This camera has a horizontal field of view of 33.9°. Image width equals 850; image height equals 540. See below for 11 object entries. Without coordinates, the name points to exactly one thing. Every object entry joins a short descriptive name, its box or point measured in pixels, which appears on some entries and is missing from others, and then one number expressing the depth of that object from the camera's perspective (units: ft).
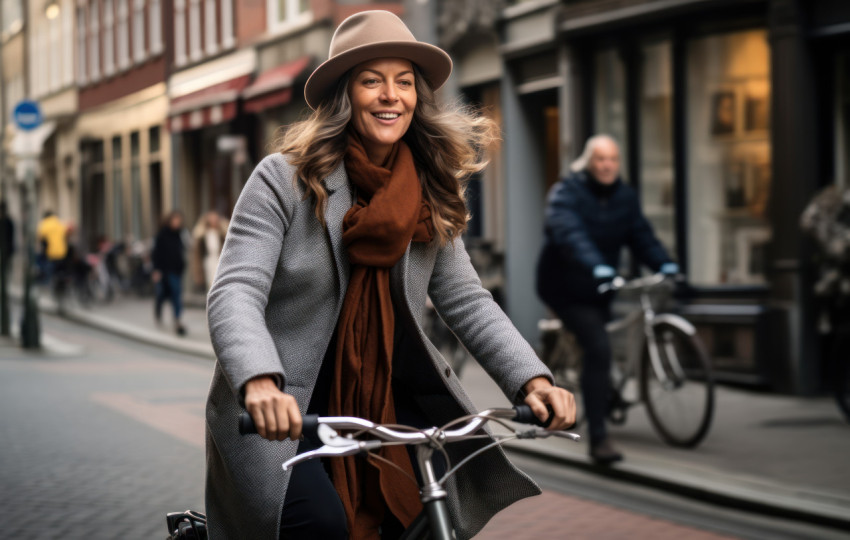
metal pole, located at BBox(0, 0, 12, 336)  61.87
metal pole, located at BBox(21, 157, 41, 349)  55.67
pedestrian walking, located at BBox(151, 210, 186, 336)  64.08
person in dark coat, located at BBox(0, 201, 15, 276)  63.66
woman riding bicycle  9.91
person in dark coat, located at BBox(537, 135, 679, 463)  25.48
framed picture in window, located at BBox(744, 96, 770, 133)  38.75
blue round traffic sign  58.80
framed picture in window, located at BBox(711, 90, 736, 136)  40.45
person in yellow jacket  81.05
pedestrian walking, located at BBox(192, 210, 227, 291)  65.72
